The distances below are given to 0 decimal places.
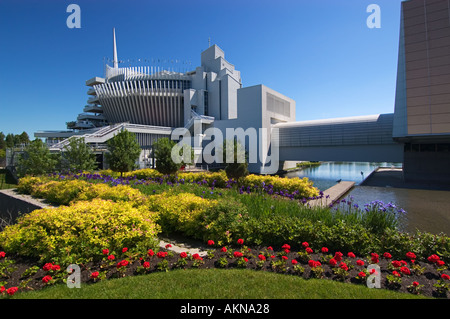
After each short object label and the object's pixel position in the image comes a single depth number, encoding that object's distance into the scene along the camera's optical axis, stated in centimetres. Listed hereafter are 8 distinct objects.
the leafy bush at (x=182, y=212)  586
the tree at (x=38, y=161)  1555
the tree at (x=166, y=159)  1555
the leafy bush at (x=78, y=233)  430
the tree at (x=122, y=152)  1614
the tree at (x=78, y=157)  1648
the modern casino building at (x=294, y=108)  1742
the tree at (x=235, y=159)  1380
